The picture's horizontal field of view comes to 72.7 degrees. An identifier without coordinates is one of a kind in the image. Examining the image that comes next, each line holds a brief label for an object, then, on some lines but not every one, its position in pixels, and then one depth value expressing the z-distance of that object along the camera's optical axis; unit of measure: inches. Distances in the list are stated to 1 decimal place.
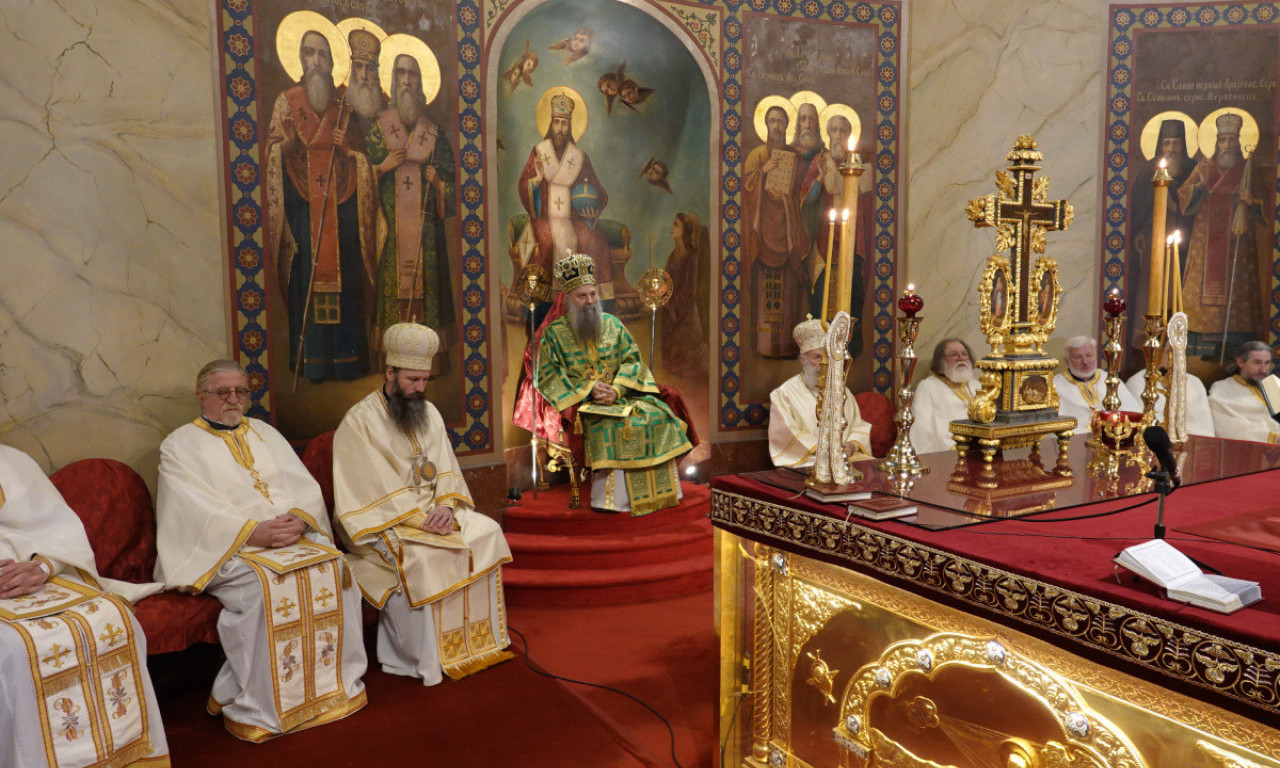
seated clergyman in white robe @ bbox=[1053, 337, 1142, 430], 300.4
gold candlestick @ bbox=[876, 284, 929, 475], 112.9
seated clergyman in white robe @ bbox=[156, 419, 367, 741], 165.0
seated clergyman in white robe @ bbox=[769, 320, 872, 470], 293.7
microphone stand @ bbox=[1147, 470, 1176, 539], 84.4
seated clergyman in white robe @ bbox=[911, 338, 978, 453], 305.7
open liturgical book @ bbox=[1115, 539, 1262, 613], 70.2
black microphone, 82.5
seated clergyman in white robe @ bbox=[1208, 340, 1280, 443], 312.3
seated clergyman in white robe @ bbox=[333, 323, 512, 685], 190.7
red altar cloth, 69.9
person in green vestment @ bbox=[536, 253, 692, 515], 258.7
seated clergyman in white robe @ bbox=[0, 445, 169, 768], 132.0
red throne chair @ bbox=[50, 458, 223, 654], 165.9
